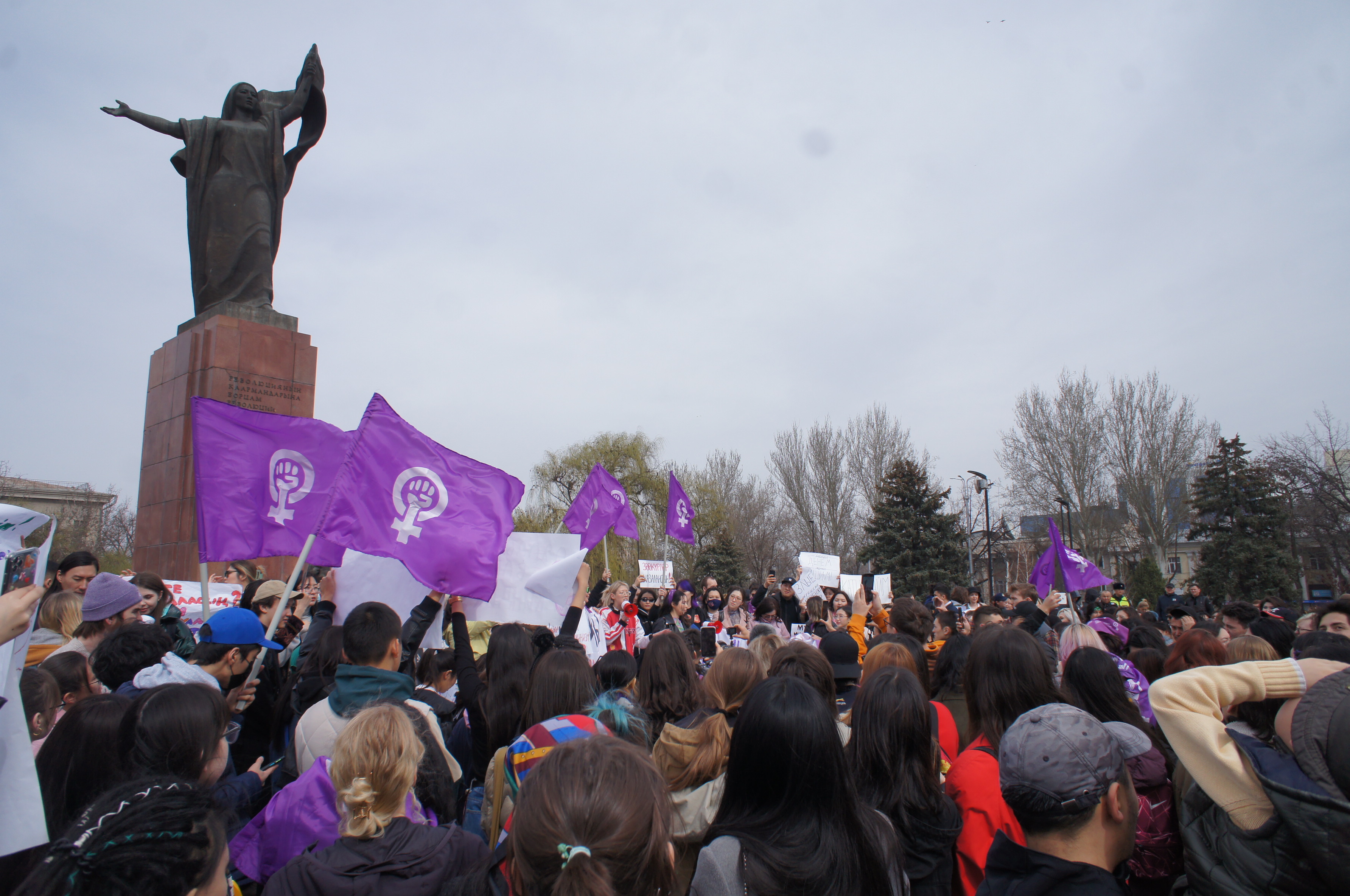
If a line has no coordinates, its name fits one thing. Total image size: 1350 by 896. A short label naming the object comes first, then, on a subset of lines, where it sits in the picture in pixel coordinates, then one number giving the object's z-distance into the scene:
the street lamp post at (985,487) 26.78
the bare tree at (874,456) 43.28
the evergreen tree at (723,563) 39.12
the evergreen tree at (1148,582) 29.98
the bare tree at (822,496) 44.22
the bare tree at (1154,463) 39.72
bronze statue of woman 12.76
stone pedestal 11.30
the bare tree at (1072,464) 41.62
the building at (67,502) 34.28
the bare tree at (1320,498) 27.22
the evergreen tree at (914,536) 30.97
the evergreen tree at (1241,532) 29.39
